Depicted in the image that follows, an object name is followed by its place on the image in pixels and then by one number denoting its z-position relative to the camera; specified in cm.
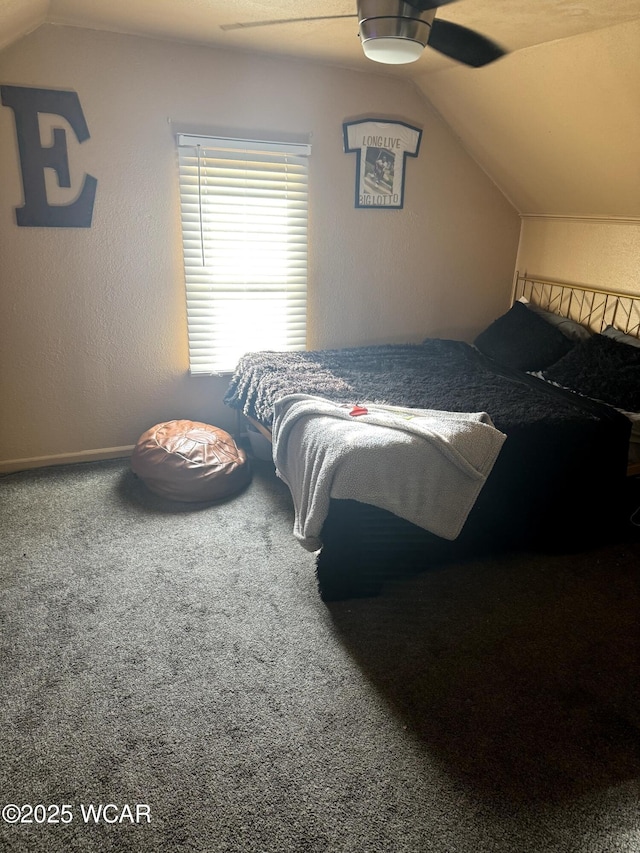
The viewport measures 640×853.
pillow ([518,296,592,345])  370
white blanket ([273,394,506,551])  227
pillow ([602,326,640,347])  334
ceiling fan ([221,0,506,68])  191
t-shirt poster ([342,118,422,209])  370
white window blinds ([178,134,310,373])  345
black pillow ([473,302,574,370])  366
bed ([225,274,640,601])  243
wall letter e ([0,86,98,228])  300
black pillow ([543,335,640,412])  309
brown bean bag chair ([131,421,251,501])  319
